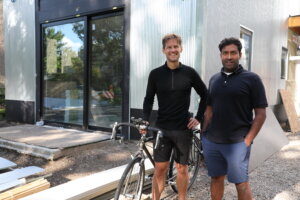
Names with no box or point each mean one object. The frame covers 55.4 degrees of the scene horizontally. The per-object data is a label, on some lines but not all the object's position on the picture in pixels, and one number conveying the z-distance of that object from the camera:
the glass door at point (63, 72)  6.78
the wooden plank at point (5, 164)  3.77
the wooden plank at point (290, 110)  7.98
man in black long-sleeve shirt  2.67
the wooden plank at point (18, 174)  3.25
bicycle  2.58
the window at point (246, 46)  6.55
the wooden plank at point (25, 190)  2.83
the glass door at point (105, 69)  6.11
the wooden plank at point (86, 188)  2.83
